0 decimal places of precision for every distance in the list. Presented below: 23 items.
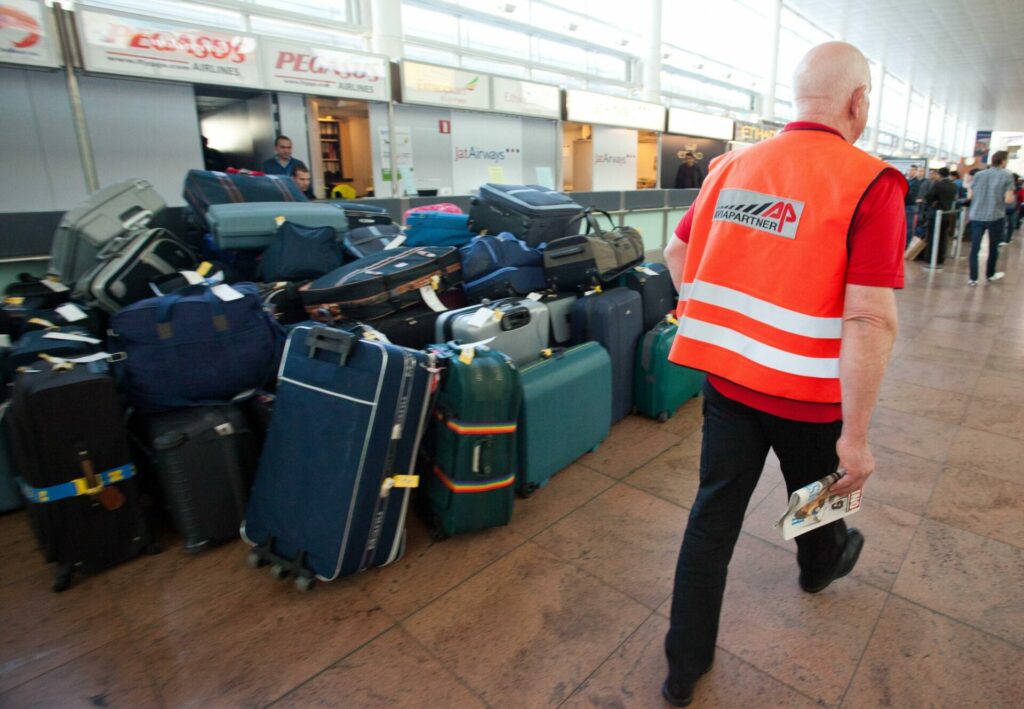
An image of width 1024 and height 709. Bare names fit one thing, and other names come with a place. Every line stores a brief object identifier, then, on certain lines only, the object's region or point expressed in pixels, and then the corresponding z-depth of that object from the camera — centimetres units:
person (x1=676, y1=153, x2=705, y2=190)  1170
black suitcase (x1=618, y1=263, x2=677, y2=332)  338
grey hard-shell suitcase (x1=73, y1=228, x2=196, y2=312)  266
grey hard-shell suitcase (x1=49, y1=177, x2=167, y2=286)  300
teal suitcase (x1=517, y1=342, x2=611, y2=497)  243
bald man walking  111
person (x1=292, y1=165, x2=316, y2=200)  537
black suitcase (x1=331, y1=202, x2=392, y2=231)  394
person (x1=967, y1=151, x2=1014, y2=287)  715
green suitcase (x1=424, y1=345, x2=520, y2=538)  208
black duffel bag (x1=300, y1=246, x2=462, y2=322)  262
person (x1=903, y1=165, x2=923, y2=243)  1164
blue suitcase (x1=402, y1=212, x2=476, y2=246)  361
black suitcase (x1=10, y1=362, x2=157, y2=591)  188
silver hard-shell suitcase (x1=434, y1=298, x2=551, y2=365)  246
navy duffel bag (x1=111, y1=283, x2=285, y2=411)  215
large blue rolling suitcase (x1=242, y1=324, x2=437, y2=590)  183
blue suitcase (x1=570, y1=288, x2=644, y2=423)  300
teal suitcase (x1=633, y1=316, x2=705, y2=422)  320
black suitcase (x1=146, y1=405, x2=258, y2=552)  206
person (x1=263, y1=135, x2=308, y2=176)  537
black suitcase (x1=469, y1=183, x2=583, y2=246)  342
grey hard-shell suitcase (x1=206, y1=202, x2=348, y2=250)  300
